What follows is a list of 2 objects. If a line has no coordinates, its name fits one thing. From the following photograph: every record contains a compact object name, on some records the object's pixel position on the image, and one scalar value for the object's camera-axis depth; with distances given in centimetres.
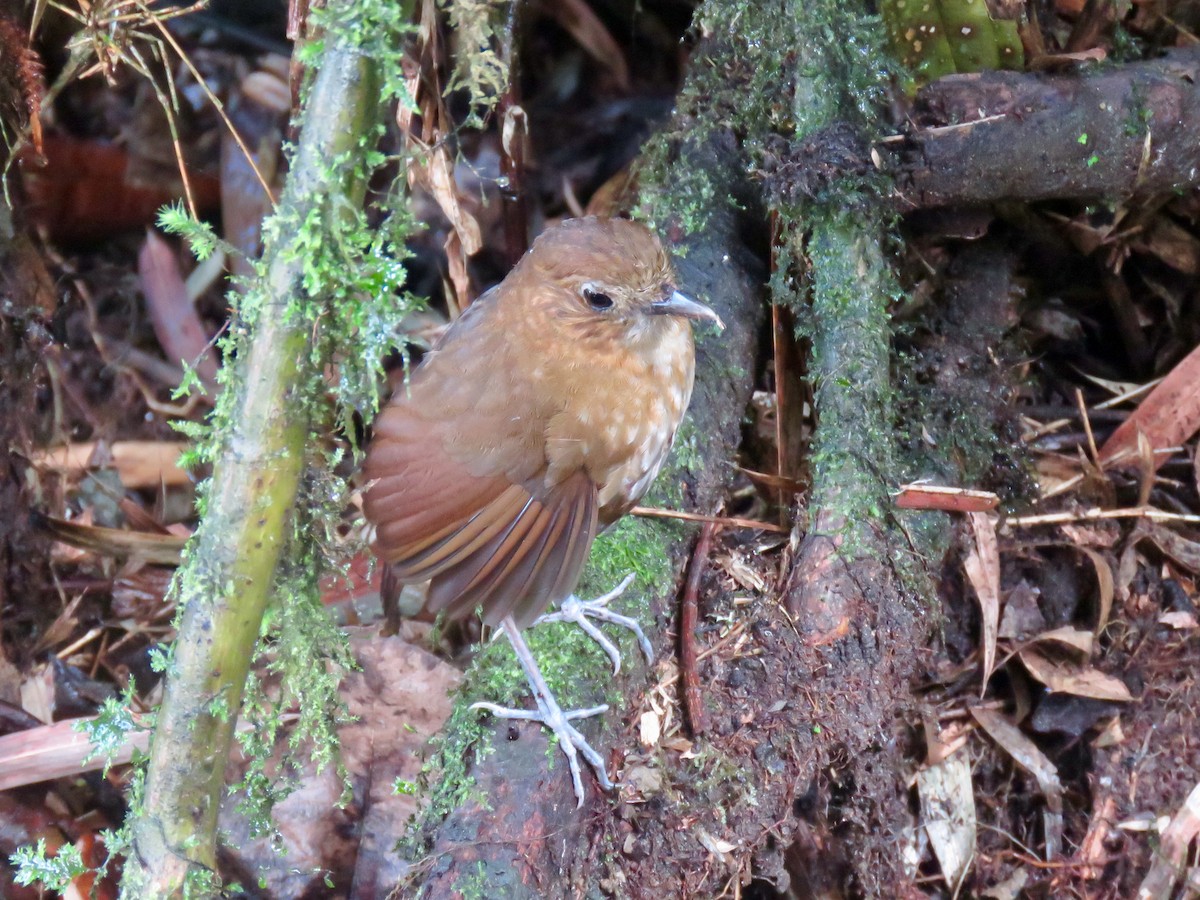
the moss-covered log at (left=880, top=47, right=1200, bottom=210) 492
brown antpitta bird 430
